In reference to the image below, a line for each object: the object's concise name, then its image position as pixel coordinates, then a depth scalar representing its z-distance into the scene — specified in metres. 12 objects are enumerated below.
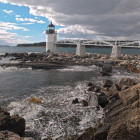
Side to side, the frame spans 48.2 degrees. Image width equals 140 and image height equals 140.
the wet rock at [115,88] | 13.93
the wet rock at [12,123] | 7.18
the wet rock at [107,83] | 17.30
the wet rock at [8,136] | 5.64
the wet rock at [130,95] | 7.77
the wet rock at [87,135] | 7.11
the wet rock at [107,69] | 27.94
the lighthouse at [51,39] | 59.53
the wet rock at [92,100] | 11.61
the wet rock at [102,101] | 11.62
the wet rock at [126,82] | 15.21
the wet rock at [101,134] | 6.89
